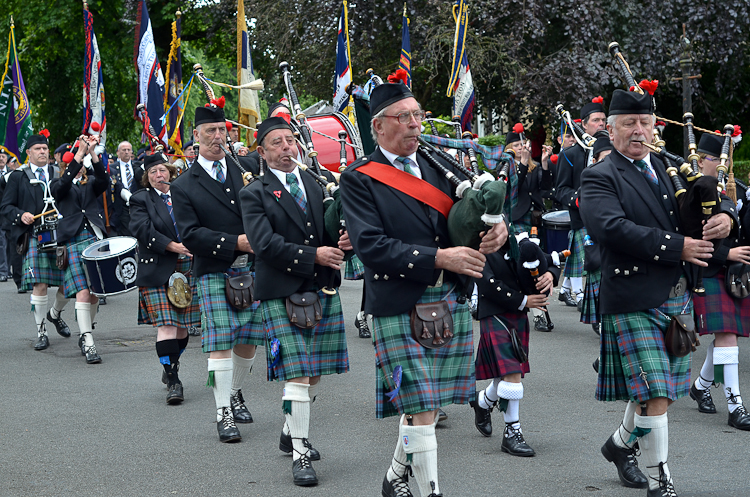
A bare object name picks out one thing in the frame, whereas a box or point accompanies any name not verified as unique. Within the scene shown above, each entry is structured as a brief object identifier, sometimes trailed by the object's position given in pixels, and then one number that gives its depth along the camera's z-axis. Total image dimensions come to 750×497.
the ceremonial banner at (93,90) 19.67
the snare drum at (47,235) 17.87
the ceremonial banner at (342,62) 20.12
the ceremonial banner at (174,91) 17.95
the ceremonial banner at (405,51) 19.98
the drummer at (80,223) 16.55
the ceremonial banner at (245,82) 15.27
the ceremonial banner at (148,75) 20.14
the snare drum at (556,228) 20.17
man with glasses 7.50
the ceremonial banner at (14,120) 21.92
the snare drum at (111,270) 15.20
